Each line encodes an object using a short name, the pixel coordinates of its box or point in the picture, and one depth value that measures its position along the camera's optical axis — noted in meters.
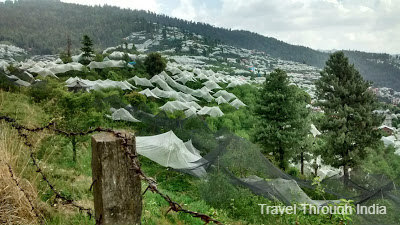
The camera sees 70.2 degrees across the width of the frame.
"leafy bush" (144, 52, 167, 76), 55.19
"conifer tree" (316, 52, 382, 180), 20.91
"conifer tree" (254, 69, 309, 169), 20.70
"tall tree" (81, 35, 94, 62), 57.63
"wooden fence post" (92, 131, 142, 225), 1.83
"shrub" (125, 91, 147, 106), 33.96
